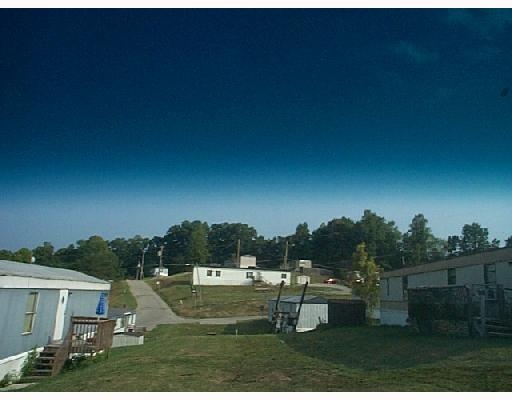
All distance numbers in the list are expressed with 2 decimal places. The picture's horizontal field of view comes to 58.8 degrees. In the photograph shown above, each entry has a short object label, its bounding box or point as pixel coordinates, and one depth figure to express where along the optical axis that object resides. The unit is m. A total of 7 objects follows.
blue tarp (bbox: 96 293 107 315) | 16.65
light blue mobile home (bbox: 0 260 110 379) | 10.28
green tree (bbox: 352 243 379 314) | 15.68
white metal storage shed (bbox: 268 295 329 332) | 21.50
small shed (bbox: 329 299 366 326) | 20.09
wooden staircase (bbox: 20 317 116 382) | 11.38
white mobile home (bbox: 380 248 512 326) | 13.78
